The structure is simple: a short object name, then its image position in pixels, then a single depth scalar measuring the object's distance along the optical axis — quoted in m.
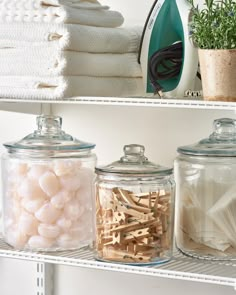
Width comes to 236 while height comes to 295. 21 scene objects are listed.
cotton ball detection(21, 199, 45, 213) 1.94
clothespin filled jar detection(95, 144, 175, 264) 1.85
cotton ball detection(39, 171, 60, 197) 1.93
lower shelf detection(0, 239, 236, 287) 1.82
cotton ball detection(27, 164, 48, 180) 1.94
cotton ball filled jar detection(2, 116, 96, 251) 1.94
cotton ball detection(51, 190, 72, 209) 1.94
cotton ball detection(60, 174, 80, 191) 1.94
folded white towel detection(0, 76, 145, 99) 1.90
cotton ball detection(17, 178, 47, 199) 1.94
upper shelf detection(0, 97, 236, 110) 1.77
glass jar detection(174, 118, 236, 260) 1.87
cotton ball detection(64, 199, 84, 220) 1.95
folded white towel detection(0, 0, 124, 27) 1.91
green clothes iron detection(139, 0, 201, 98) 1.92
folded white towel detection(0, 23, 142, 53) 1.90
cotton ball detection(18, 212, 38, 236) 1.95
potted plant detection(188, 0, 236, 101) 1.78
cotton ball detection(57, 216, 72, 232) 1.95
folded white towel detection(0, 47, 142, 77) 1.91
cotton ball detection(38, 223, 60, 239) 1.95
